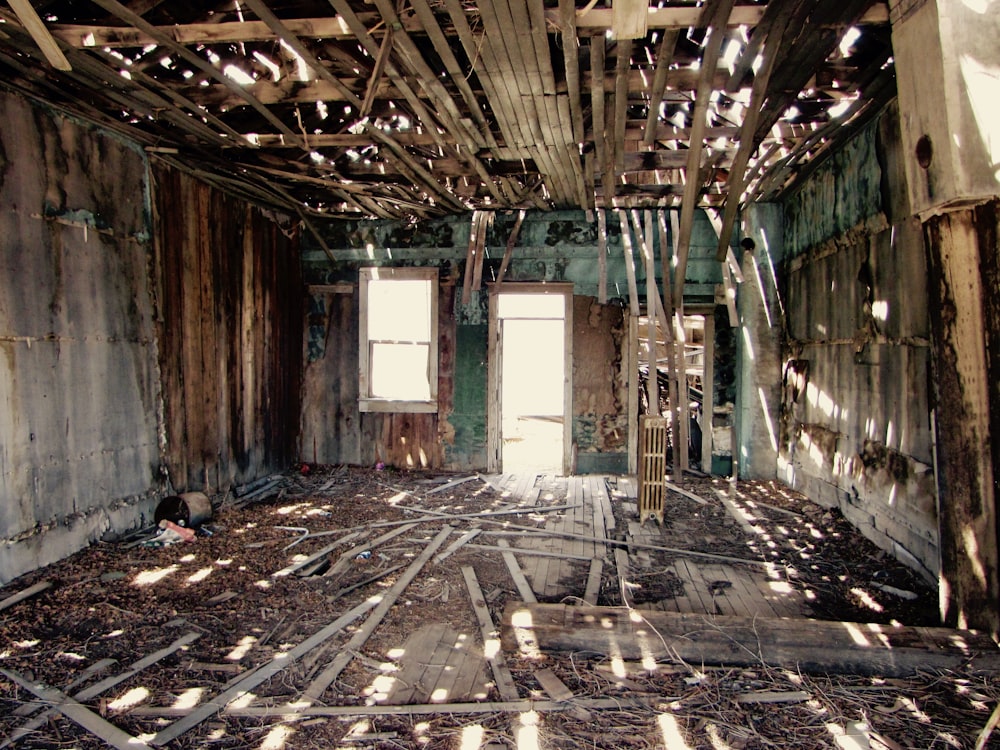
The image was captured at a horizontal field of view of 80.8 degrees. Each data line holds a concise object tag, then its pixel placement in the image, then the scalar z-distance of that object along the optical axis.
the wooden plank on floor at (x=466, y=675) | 2.81
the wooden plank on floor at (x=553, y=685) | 2.75
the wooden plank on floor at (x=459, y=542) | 4.66
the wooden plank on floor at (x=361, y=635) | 2.81
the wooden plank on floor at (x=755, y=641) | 2.88
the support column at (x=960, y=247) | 2.84
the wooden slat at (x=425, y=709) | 2.63
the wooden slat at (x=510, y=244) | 7.52
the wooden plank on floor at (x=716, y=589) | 3.78
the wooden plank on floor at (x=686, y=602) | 3.78
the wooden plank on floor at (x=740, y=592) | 3.72
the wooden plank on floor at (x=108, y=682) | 2.50
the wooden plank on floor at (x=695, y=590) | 3.80
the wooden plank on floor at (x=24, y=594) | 3.64
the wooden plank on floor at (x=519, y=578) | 3.94
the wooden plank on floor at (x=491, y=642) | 2.85
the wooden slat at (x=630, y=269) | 7.19
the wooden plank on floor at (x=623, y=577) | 3.91
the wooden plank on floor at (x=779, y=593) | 3.73
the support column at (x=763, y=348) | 7.10
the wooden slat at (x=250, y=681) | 2.50
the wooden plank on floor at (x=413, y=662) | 2.82
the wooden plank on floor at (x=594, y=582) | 3.92
